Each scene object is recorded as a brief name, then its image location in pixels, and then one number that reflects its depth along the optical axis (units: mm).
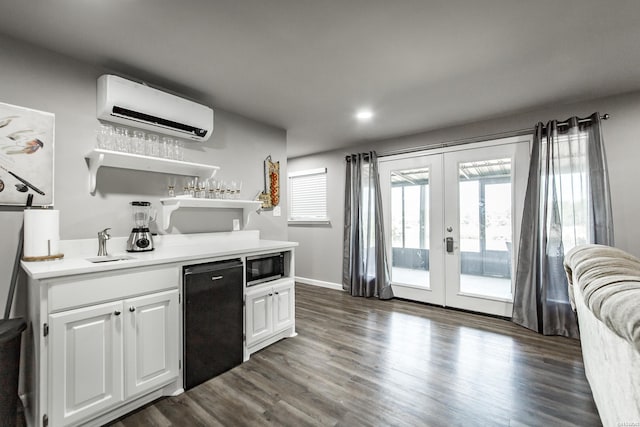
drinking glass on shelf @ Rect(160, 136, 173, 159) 2436
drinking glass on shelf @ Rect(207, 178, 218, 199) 2779
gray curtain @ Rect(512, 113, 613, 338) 2859
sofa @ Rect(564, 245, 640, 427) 760
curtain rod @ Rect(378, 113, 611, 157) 3010
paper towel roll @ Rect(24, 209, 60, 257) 1753
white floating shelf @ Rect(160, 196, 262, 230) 2410
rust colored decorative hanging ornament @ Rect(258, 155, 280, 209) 3482
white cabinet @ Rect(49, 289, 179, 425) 1531
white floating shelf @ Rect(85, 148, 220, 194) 2039
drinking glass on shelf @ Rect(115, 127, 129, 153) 2146
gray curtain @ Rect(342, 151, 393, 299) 4352
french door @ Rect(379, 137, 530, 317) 3449
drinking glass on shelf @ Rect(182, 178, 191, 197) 2633
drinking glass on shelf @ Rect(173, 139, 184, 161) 2515
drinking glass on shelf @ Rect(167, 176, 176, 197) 2561
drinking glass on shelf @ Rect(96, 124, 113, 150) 2086
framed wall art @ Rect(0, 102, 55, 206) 1825
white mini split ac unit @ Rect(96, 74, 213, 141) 2135
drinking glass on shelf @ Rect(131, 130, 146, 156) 2242
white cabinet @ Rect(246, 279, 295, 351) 2525
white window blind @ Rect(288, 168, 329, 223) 5133
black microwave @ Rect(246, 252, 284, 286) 2566
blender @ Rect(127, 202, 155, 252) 2264
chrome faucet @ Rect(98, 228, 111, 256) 2088
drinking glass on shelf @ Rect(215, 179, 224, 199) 2826
